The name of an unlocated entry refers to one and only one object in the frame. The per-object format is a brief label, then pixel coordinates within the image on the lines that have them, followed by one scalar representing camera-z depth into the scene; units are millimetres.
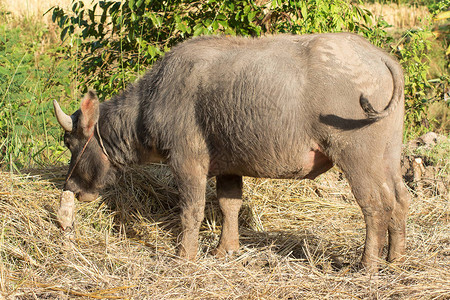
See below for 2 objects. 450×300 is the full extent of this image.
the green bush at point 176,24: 10305
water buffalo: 7137
